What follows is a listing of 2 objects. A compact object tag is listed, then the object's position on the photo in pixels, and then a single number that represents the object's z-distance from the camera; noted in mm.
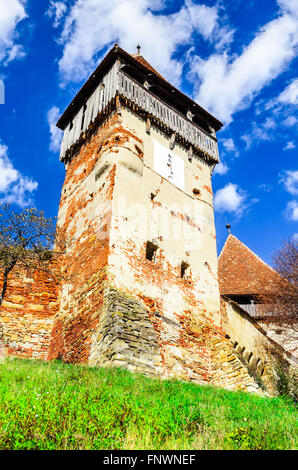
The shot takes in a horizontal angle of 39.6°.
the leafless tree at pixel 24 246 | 10844
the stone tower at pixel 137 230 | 10180
